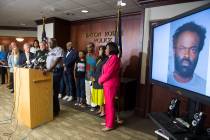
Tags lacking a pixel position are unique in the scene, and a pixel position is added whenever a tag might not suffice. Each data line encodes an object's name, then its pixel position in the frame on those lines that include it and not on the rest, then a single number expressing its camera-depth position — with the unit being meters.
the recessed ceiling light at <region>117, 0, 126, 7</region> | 3.85
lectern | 3.06
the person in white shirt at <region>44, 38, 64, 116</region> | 3.45
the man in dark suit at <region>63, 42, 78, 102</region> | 4.79
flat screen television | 1.42
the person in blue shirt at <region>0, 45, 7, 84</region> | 6.75
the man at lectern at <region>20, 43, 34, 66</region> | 4.60
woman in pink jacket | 3.02
